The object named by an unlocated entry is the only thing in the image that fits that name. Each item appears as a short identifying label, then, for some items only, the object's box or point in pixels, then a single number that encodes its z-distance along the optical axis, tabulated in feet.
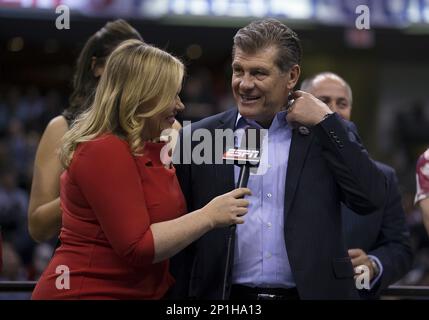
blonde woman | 14.25
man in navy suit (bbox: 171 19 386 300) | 15.30
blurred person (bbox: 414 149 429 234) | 17.37
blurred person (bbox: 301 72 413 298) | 19.54
